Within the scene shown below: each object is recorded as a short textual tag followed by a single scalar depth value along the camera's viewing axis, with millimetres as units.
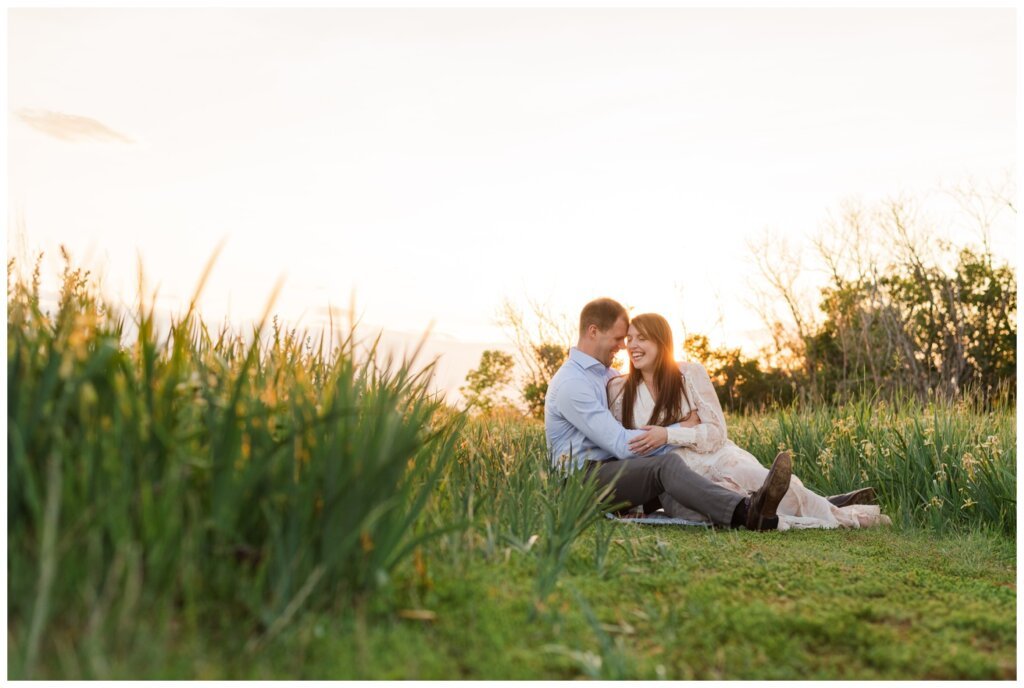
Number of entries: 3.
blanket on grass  5215
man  5133
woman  5656
